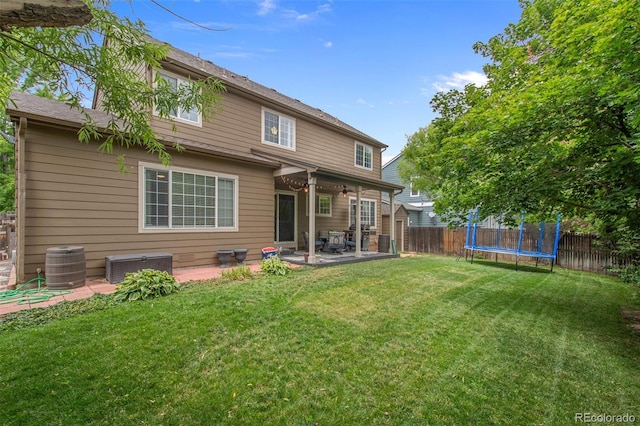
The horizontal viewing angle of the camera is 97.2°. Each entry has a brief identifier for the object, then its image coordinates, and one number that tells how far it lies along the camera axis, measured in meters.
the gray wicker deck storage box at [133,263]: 5.30
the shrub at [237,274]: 5.80
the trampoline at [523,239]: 8.59
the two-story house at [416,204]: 20.44
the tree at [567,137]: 2.81
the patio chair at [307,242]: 10.15
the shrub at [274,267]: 6.43
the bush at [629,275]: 3.83
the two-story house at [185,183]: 5.02
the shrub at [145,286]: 4.32
